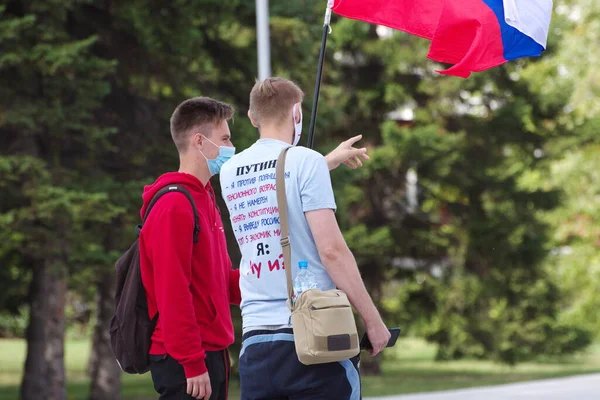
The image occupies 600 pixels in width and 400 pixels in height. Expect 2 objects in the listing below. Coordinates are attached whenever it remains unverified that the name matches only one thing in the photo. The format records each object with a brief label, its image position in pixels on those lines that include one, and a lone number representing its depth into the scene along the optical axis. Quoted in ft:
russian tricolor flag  33.27
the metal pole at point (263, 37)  76.53
